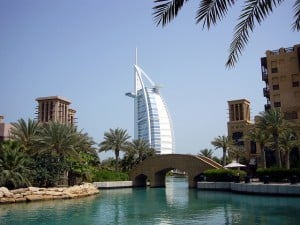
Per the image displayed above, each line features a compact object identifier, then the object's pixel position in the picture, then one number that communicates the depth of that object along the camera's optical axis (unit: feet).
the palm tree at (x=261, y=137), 159.16
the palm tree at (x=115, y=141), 211.41
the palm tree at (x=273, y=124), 147.74
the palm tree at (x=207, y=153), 244.63
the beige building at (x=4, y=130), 189.60
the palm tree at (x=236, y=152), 216.74
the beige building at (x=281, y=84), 202.08
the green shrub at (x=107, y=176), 195.15
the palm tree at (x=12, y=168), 121.29
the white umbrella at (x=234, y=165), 162.14
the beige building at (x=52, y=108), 435.12
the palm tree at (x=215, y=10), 23.38
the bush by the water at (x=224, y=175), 157.38
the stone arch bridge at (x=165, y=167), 188.24
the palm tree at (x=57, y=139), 139.13
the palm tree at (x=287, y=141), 158.10
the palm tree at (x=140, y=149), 222.07
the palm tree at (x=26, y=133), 144.71
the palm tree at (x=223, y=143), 211.82
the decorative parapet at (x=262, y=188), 112.92
